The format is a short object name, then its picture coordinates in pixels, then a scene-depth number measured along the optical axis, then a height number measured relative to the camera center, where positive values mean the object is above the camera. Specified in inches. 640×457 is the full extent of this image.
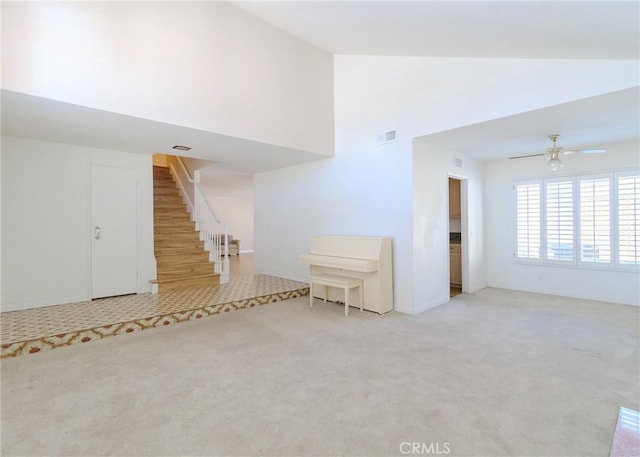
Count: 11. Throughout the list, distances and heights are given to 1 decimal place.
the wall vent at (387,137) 178.9 +51.9
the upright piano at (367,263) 173.5 -20.0
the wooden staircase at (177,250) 220.5 -15.7
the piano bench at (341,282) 171.8 -30.8
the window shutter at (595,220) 195.6 +3.3
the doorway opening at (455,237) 247.0 -8.7
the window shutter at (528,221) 224.4 +3.6
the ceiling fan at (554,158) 160.2 +34.5
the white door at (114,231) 187.8 -1.0
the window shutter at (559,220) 209.8 +3.9
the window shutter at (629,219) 185.6 +3.6
